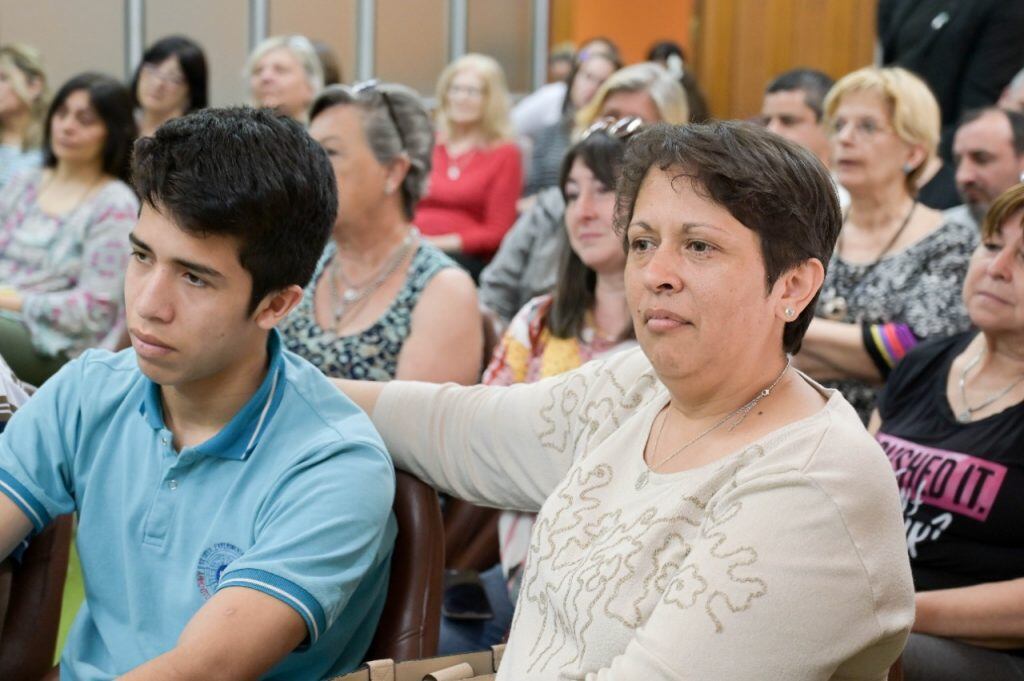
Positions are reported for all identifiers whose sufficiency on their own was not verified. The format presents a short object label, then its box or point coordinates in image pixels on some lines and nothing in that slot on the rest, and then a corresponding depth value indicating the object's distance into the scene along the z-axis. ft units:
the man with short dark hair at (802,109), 13.47
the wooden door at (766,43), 23.29
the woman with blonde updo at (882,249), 8.88
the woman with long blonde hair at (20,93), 16.60
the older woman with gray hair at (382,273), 8.16
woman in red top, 16.30
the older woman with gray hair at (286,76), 15.75
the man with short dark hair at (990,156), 11.75
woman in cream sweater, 3.82
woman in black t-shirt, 5.91
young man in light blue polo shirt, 4.68
